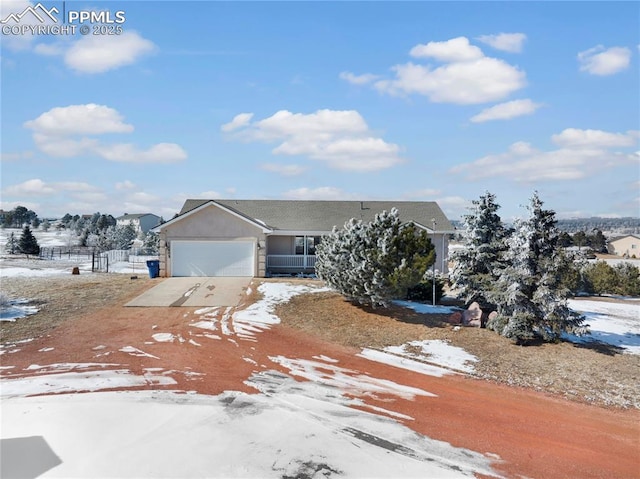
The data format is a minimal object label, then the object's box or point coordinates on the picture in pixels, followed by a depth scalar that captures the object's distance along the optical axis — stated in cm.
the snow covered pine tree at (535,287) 1127
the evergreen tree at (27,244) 4306
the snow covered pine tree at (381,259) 1364
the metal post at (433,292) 1584
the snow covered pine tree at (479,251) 1382
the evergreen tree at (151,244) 4578
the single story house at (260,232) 2200
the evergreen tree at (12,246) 4544
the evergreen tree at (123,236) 4925
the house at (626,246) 7573
